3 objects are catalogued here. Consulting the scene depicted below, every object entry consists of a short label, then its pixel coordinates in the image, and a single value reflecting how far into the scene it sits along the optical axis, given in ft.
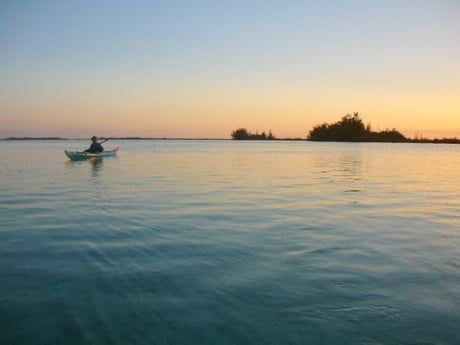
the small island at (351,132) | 597.52
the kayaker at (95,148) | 128.77
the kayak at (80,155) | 124.88
